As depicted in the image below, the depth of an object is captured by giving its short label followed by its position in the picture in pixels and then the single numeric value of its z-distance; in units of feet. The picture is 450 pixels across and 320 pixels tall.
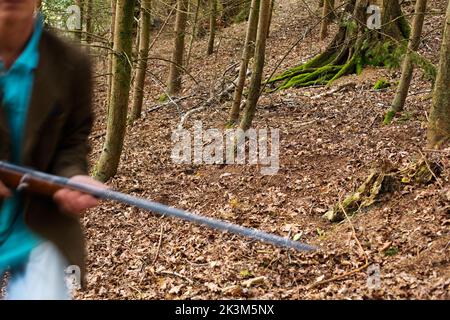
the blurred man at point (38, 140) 7.87
